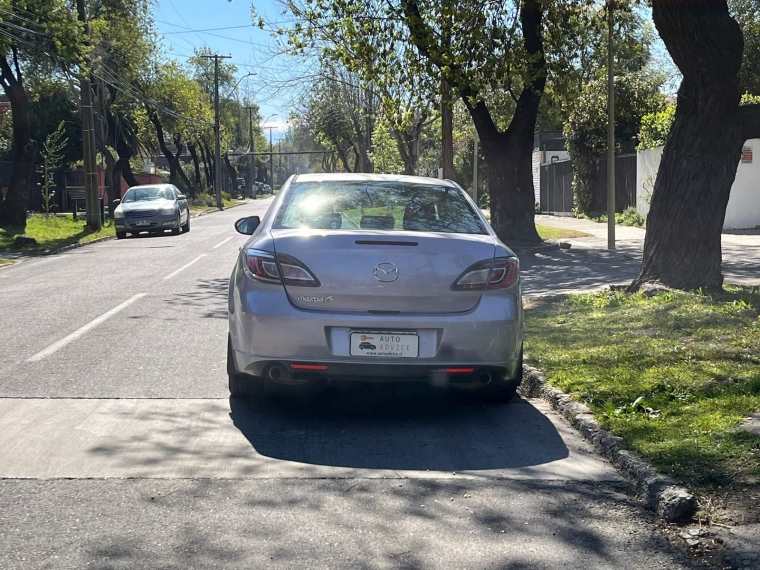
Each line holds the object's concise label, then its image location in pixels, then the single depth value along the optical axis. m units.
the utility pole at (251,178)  97.60
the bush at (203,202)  61.41
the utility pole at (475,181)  28.06
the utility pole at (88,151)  26.47
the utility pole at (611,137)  16.34
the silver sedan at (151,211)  26.53
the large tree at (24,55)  23.98
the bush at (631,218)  25.61
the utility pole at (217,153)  58.47
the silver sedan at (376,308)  5.61
